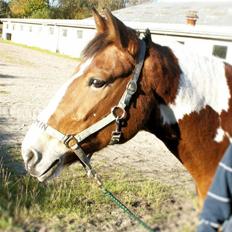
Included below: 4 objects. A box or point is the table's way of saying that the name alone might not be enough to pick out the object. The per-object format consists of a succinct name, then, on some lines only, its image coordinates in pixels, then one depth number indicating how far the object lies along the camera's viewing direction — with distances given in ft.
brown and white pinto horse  8.45
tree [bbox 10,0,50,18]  198.16
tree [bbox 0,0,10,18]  219.57
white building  74.54
